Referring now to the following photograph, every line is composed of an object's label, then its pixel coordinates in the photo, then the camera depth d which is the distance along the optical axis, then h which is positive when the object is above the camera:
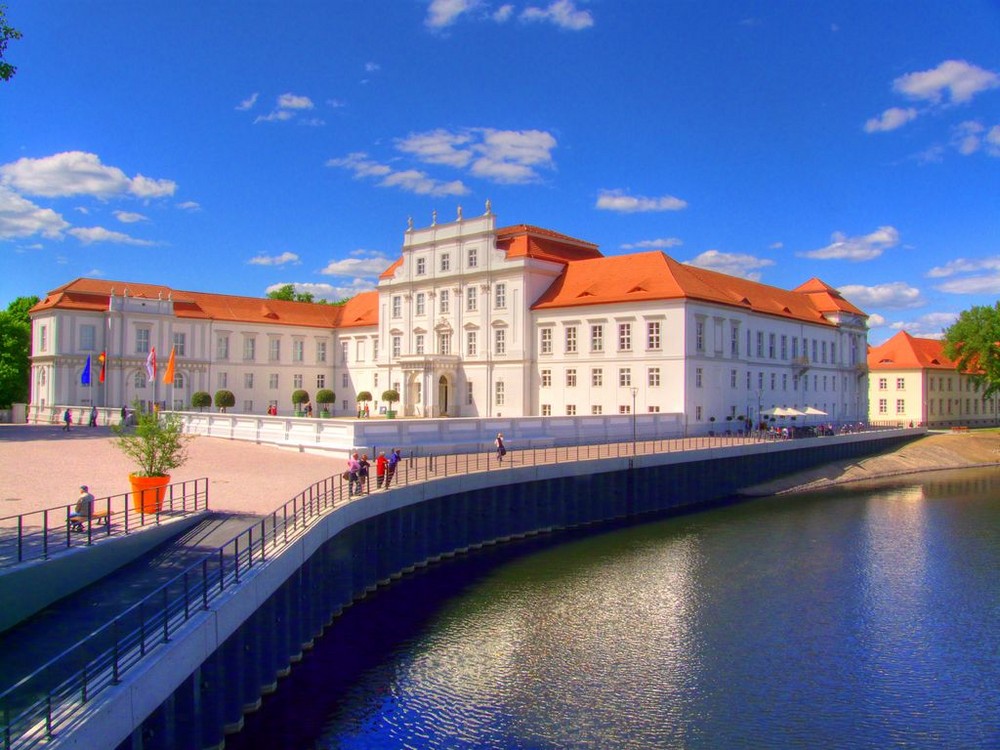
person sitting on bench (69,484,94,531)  17.30 -2.17
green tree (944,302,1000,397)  81.25 +6.31
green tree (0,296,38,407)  72.56 +4.02
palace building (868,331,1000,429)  94.94 +2.36
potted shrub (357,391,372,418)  72.88 +0.78
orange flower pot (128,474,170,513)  21.23 -2.17
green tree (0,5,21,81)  19.12 +7.92
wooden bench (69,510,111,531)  17.33 -2.42
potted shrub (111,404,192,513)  21.73 -1.23
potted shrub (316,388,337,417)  70.56 +0.81
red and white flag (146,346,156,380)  41.47 +1.90
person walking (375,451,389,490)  28.28 -2.01
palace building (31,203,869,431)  59.28 +5.32
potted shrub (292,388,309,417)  70.94 +0.72
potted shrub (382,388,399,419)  68.19 +0.80
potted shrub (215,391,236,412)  63.28 +0.41
